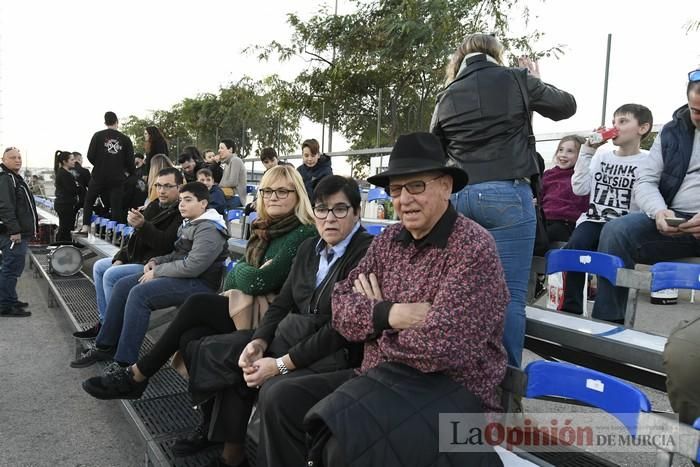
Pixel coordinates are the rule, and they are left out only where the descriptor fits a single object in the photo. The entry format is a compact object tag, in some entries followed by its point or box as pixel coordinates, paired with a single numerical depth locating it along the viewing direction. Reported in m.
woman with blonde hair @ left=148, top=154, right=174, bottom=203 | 6.39
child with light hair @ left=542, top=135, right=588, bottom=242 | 4.35
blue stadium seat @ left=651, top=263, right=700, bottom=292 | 2.75
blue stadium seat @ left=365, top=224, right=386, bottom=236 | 4.88
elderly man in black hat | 1.68
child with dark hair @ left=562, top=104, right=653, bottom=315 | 3.72
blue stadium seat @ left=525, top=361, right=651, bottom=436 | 1.52
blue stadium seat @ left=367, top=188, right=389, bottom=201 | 8.41
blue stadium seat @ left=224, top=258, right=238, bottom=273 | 4.11
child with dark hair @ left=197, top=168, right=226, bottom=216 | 6.86
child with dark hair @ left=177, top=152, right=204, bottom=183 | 7.97
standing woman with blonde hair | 2.63
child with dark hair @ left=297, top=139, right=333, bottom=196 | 7.14
